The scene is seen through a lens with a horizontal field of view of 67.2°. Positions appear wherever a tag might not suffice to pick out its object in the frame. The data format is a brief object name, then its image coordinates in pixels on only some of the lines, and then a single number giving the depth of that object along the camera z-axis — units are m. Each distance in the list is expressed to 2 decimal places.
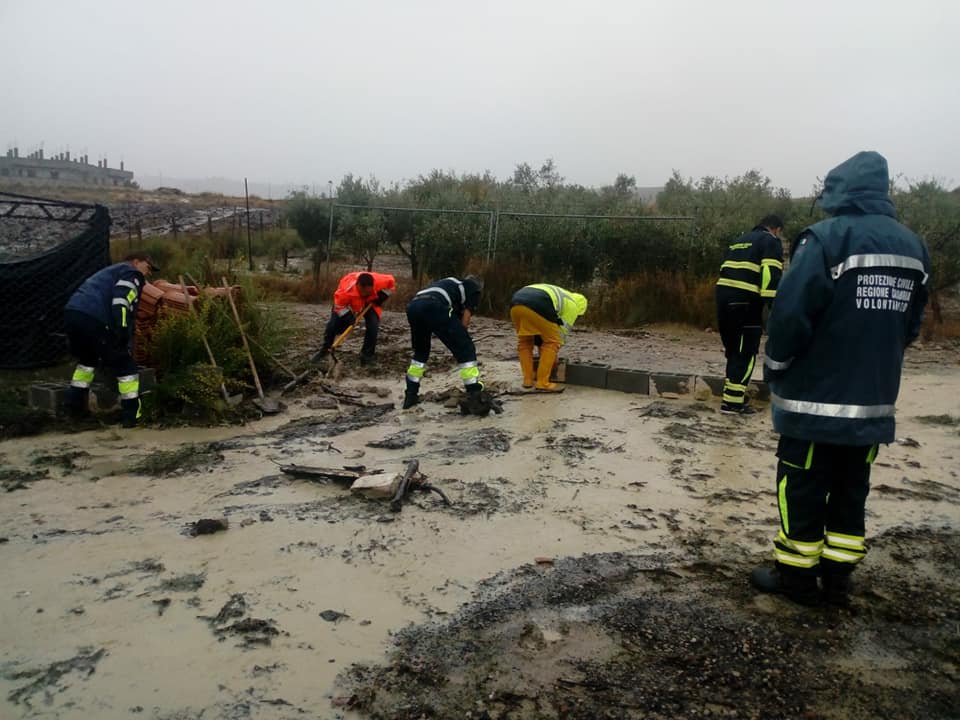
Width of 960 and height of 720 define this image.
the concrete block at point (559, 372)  8.23
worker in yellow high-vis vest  7.52
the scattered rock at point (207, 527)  4.19
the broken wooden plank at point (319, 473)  4.95
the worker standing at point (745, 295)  6.75
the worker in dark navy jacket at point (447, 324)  7.23
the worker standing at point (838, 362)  3.14
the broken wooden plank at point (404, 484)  4.51
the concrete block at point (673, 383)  7.55
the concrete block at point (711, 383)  7.48
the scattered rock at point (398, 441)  6.18
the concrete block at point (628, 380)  7.71
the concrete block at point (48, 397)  6.84
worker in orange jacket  9.09
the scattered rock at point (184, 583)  3.55
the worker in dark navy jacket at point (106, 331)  6.64
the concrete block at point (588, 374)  7.98
